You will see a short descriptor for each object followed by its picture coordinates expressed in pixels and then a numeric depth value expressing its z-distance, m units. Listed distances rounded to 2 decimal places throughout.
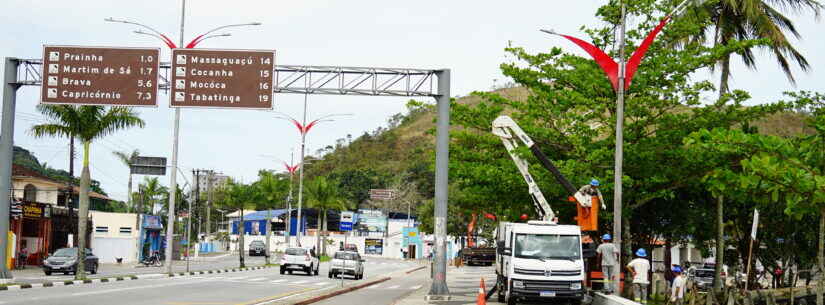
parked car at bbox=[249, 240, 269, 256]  95.69
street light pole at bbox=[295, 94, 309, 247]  56.25
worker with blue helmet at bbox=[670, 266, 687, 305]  23.48
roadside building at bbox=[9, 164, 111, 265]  49.69
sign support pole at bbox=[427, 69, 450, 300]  26.39
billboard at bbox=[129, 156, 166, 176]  47.72
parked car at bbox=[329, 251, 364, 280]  42.72
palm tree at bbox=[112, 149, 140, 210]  81.54
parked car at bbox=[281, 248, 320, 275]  45.28
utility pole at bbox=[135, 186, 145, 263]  68.62
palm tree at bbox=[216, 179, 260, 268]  70.50
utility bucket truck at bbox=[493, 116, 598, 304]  21.89
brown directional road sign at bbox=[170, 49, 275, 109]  27.83
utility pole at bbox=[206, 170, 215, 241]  93.72
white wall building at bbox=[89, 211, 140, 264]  67.06
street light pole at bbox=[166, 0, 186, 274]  37.78
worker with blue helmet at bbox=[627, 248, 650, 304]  21.81
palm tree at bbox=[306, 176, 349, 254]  84.81
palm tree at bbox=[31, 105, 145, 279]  35.56
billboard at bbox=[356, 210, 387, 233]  110.75
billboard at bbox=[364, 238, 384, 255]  109.81
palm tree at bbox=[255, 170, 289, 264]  73.41
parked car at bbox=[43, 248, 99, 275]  41.91
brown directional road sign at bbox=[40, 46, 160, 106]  27.94
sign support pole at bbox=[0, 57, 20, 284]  28.78
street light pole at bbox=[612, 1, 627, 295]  20.98
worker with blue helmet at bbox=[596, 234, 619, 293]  21.21
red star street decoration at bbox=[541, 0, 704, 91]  21.78
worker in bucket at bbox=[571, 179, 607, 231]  24.39
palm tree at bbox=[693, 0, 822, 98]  29.91
